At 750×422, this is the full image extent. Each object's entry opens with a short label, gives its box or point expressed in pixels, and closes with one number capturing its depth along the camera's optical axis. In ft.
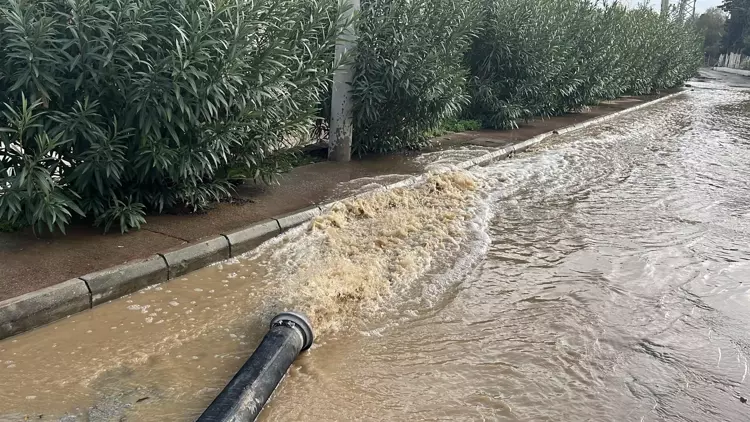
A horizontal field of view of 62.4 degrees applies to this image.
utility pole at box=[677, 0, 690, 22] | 104.13
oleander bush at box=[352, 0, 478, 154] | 28.63
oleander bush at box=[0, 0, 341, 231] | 15.49
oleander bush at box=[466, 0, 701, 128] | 41.19
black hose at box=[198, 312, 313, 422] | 9.88
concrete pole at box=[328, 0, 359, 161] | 26.30
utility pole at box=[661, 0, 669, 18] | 83.00
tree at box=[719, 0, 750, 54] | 178.85
